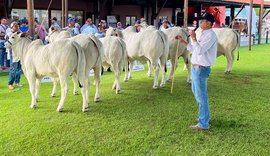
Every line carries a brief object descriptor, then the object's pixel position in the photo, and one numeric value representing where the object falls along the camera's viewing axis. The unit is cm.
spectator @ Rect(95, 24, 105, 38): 1021
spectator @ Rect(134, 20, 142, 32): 1038
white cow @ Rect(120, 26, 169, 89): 774
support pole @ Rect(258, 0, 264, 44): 2272
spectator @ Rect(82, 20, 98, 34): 1062
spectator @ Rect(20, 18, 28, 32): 981
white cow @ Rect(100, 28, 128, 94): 710
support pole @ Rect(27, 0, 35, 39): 825
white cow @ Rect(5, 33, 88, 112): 549
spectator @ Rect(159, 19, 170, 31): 1106
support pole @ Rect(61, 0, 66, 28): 1179
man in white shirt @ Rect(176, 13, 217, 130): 448
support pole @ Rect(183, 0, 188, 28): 1325
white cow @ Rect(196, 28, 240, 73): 1024
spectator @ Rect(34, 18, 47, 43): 1123
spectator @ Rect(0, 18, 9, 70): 1027
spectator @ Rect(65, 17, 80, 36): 1018
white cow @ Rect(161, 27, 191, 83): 862
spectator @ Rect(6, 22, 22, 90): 774
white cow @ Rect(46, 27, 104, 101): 611
